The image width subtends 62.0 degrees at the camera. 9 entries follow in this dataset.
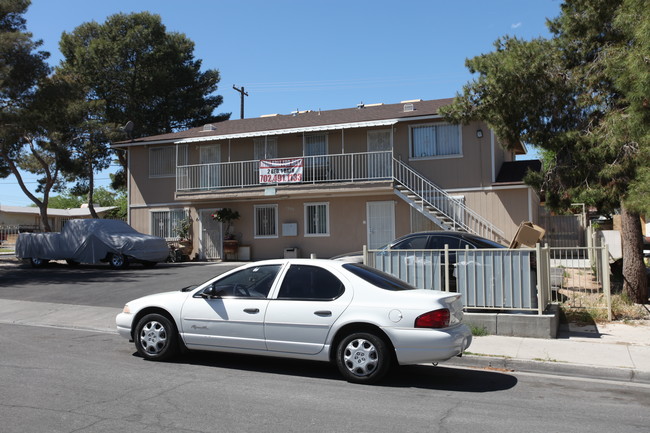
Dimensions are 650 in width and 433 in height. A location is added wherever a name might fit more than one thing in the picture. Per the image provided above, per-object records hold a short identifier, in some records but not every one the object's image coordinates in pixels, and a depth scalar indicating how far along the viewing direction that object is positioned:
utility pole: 39.88
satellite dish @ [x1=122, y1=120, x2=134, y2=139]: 25.33
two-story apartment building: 19.73
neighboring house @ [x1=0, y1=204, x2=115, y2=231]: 53.81
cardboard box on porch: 12.86
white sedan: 6.10
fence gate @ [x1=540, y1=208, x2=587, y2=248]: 20.98
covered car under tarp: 20.02
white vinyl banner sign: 21.55
